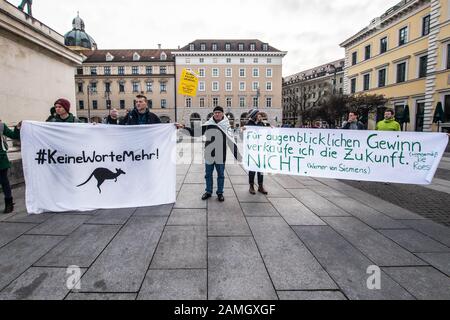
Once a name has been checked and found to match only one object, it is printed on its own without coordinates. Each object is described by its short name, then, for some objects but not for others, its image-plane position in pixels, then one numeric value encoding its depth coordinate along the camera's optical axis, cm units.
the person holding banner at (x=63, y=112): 477
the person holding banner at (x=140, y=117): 519
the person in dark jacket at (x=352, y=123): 729
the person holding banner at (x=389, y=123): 707
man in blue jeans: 539
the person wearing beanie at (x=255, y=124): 604
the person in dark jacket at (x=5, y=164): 443
